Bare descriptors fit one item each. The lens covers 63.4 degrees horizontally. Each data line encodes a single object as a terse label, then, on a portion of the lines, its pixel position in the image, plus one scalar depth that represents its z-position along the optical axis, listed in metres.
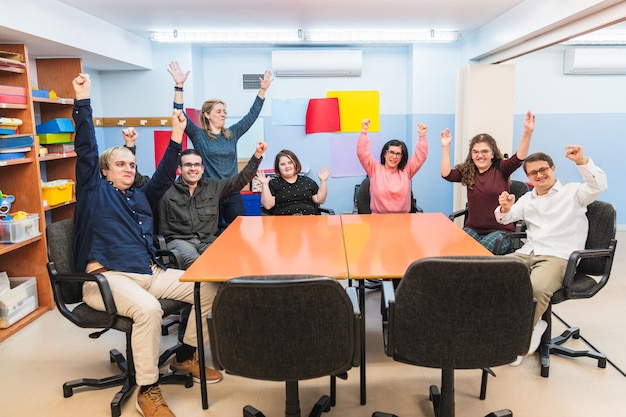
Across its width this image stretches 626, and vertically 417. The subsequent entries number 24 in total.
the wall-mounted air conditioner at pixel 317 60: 5.67
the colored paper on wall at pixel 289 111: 5.95
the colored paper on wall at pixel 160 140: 5.75
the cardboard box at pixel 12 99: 3.51
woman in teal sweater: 4.05
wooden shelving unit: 3.70
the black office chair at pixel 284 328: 1.66
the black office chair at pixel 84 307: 2.46
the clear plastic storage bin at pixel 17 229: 3.54
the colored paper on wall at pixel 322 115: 5.90
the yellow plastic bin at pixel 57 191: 4.08
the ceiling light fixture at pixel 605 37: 4.95
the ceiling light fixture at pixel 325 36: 5.08
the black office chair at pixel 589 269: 2.70
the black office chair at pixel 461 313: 1.69
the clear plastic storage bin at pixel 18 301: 3.51
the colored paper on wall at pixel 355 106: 5.95
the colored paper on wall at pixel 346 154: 6.02
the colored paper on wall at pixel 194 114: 5.58
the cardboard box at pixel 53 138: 4.19
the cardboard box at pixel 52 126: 4.22
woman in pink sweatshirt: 3.96
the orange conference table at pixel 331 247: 2.32
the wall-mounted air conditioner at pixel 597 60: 5.67
